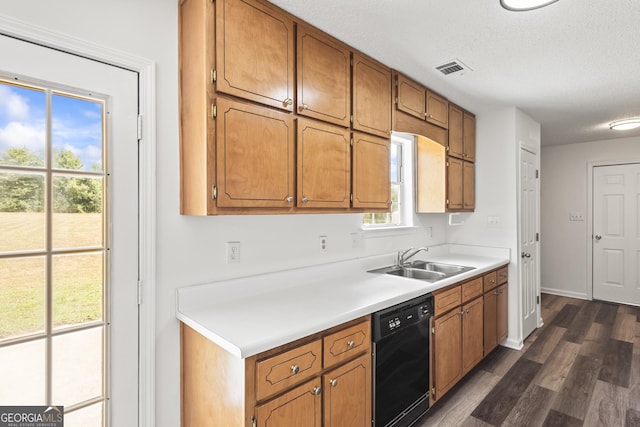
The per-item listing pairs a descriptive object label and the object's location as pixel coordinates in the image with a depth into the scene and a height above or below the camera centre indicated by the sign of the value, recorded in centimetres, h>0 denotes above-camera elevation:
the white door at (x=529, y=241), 351 -31
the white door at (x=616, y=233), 464 -29
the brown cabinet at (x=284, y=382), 130 -74
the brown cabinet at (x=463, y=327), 230 -91
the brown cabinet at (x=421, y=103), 253 +91
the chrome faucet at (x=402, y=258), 290 -40
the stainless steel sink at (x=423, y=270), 268 -48
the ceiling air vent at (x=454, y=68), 236 +106
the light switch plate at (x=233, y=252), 186 -22
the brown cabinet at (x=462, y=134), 320 +80
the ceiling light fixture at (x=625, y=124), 380 +104
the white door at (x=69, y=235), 126 -9
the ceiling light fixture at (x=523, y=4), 166 +105
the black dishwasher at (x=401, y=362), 181 -87
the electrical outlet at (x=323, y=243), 236 -21
